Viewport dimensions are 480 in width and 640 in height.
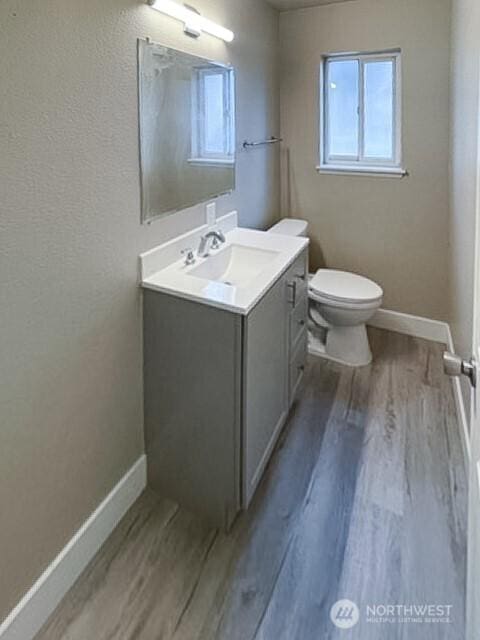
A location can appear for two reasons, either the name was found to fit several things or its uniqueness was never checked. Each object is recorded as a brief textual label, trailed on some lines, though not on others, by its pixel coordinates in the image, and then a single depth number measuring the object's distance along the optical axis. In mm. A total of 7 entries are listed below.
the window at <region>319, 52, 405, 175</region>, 3287
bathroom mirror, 1861
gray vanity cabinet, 1752
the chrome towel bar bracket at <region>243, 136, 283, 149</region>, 2970
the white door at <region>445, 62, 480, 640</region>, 899
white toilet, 2975
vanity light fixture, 1822
